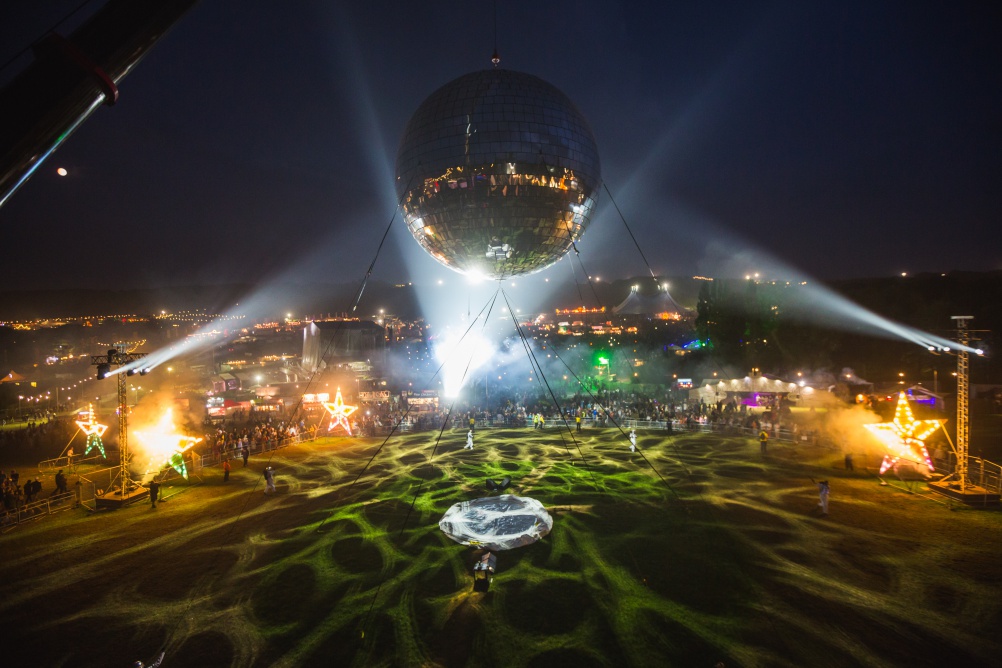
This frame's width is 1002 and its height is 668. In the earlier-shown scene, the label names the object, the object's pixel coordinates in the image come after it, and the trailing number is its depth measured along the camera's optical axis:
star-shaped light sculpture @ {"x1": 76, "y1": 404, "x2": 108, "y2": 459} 19.42
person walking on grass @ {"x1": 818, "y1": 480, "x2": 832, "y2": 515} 11.59
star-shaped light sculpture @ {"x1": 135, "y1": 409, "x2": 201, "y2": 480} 16.30
